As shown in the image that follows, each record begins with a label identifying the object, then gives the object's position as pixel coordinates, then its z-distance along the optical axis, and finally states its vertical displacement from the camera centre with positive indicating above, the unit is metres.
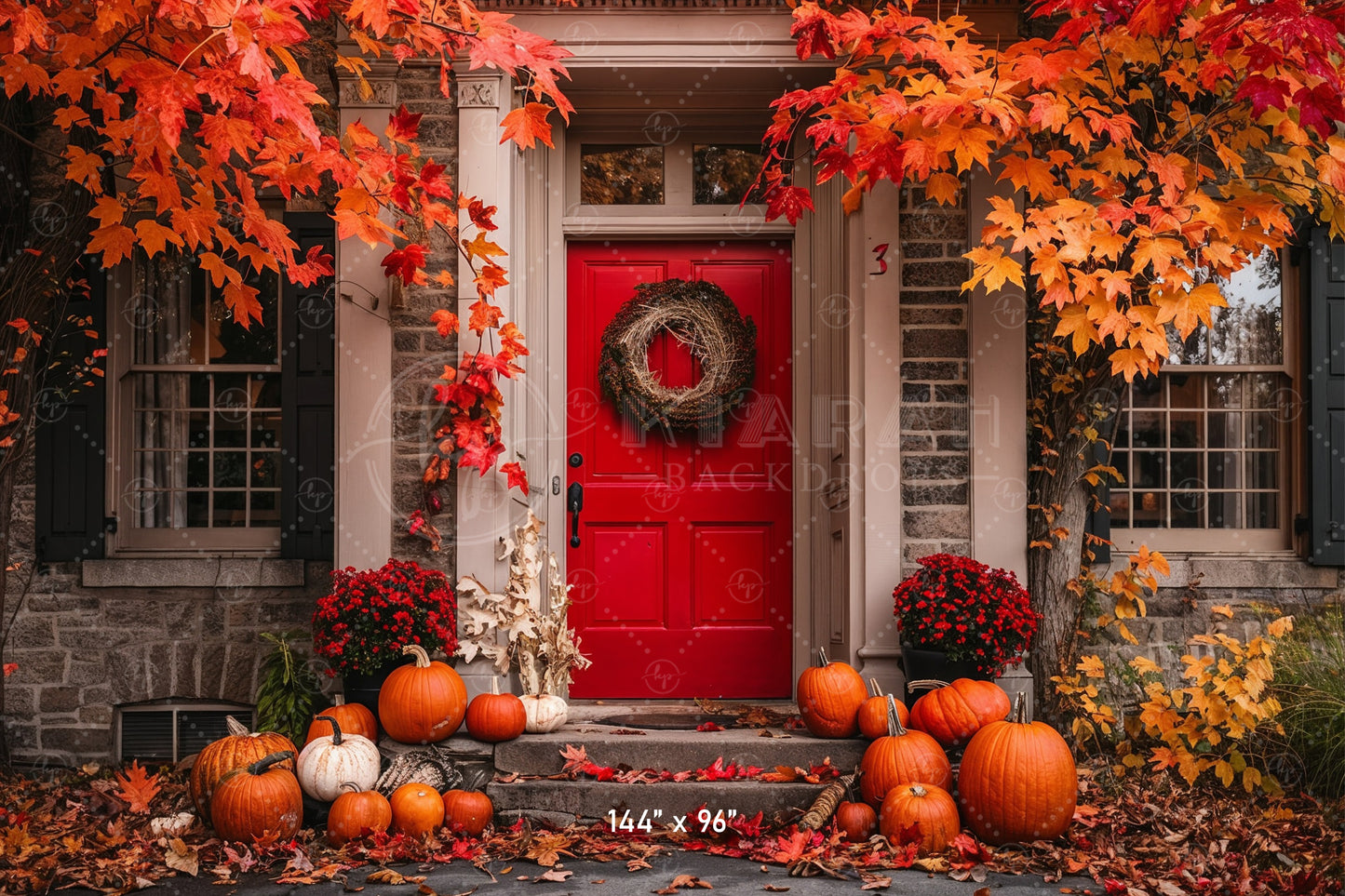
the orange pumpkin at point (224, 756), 4.15 -1.19
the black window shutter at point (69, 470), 5.31 +0.01
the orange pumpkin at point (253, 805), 3.98 -1.33
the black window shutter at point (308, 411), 5.28 +0.32
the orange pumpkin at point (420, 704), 4.40 -1.03
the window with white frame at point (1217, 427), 5.53 +0.23
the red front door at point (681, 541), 5.51 -0.39
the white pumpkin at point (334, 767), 4.15 -1.23
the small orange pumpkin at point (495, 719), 4.46 -1.11
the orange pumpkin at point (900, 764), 4.05 -1.20
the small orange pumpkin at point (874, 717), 4.37 -1.08
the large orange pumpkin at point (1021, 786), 3.86 -1.23
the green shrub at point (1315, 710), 4.36 -1.07
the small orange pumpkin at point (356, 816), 3.98 -1.38
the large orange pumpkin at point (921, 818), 3.80 -1.33
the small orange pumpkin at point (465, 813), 4.14 -1.42
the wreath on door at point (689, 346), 5.46 +0.64
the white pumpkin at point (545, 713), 4.60 -1.12
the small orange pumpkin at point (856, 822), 3.96 -1.40
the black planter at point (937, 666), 4.46 -0.88
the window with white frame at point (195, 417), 5.52 +0.31
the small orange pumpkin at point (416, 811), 4.04 -1.38
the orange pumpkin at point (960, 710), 4.24 -1.03
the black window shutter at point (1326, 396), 5.28 +0.39
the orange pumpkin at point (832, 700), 4.45 -1.03
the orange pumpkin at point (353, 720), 4.39 -1.12
